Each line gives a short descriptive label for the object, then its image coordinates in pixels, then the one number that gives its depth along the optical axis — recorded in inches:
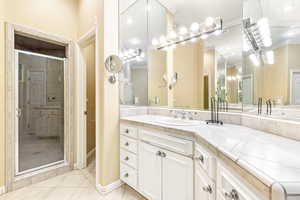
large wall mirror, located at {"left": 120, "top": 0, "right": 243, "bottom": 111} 64.3
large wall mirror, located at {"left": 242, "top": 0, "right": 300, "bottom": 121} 42.5
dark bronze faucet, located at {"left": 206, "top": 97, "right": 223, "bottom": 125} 60.2
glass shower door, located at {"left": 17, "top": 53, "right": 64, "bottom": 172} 84.5
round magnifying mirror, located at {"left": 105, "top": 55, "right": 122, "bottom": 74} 73.6
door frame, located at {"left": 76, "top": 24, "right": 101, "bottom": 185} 97.6
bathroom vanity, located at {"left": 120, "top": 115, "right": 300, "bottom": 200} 21.8
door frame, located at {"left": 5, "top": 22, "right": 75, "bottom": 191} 74.0
